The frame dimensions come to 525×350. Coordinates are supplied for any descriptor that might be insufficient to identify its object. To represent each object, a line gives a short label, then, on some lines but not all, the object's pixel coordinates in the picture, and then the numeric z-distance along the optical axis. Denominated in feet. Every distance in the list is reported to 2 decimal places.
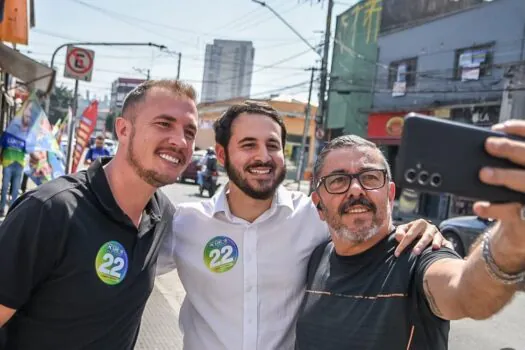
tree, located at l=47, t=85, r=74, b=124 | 241.70
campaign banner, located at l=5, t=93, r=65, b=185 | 26.43
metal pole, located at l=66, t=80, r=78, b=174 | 36.22
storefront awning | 26.43
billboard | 65.57
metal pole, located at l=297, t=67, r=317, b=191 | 81.12
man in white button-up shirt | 7.43
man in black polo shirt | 5.92
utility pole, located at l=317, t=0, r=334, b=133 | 69.10
